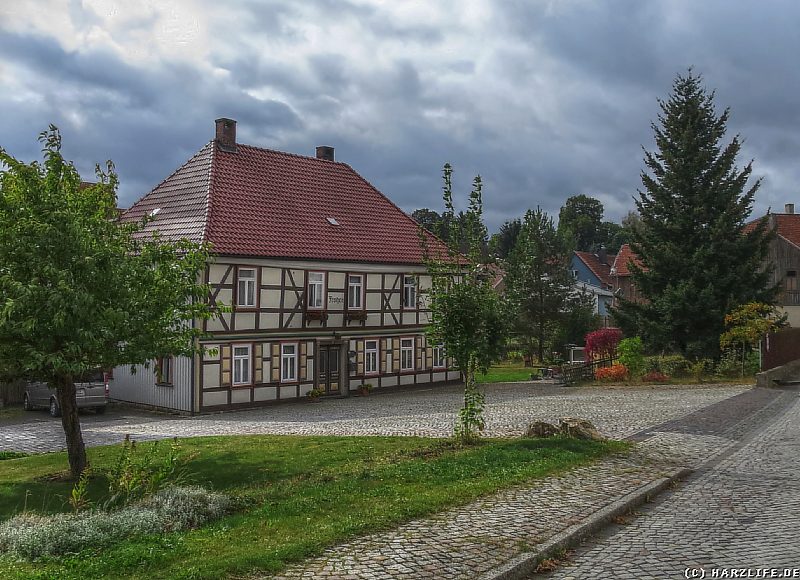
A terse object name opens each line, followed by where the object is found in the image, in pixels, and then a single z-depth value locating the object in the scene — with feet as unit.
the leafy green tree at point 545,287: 145.18
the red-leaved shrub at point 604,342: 121.29
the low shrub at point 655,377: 103.66
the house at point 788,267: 169.71
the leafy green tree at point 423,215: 286.40
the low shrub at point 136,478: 34.17
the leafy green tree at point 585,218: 354.54
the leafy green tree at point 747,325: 101.76
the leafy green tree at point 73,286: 37.37
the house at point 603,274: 206.08
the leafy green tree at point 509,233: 279.90
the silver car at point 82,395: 81.87
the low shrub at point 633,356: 107.14
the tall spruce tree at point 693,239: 107.14
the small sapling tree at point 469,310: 46.96
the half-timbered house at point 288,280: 87.30
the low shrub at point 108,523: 26.99
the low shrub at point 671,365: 106.22
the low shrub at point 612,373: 107.14
